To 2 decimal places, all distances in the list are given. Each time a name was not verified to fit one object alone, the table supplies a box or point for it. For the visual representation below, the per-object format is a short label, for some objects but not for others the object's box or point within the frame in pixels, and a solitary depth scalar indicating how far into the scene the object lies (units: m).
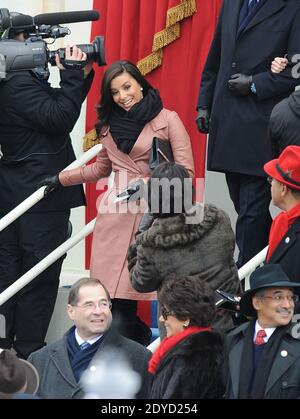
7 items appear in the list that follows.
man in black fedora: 10.30
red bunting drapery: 15.94
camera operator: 14.69
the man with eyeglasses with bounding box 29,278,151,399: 11.43
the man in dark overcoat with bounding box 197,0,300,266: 13.30
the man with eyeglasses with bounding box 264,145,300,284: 11.44
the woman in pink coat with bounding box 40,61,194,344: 13.70
